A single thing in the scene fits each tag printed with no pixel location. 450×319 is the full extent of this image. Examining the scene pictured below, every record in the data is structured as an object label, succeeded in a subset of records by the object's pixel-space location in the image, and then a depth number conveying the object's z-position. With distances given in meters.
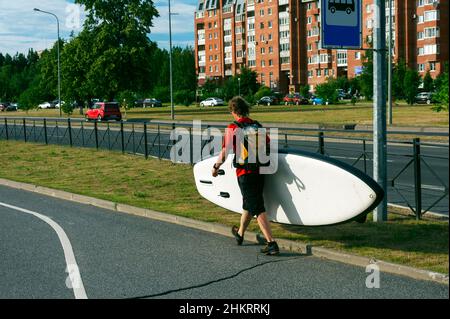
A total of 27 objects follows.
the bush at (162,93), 96.56
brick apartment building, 91.00
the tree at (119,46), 61.03
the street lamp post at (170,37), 46.82
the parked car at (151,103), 95.19
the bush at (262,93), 83.69
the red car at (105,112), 50.00
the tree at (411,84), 54.76
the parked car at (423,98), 66.75
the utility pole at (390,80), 28.20
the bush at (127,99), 56.16
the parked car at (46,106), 115.44
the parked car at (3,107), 109.38
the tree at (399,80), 54.42
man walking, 7.54
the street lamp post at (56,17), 58.92
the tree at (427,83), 73.56
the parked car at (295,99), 78.59
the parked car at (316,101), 75.66
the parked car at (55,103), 115.39
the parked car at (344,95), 82.46
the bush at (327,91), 65.06
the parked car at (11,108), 109.81
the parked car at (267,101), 82.14
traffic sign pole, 9.05
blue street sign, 8.87
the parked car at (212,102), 83.38
